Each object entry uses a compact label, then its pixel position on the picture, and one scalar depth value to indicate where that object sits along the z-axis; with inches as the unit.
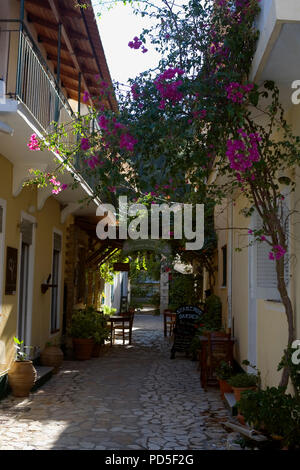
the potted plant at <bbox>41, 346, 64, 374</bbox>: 341.1
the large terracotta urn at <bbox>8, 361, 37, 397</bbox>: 270.1
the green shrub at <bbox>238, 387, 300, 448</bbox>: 145.2
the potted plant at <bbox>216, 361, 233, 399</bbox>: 262.2
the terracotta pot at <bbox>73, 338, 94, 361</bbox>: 408.5
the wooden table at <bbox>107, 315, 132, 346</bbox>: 509.5
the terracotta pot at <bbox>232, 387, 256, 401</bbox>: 220.1
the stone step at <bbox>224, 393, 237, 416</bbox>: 224.9
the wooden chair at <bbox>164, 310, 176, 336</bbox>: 584.7
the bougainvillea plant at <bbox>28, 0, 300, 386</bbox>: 163.0
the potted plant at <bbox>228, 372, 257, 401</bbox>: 221.3
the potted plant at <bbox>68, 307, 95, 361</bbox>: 408.8
